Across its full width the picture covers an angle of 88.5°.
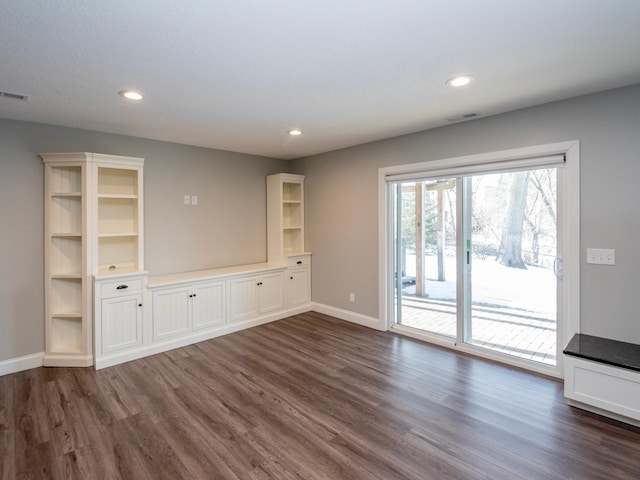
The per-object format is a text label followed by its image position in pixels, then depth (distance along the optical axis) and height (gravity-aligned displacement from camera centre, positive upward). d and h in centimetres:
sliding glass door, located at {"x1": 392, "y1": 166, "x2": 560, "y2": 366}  317 -22
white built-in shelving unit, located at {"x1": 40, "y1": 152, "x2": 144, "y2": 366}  334 +6
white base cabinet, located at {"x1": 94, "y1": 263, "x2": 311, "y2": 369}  339 -80
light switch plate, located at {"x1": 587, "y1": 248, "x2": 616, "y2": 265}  269 -14
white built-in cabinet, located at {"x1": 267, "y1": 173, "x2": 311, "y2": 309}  507 +10
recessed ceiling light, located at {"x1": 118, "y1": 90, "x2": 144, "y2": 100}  262 +119
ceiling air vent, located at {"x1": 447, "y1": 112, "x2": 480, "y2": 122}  323 +124
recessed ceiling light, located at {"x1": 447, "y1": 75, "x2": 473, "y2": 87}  241 +119
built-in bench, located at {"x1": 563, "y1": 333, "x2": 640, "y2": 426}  228 -101
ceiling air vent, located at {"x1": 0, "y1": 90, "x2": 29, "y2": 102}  260 +118
